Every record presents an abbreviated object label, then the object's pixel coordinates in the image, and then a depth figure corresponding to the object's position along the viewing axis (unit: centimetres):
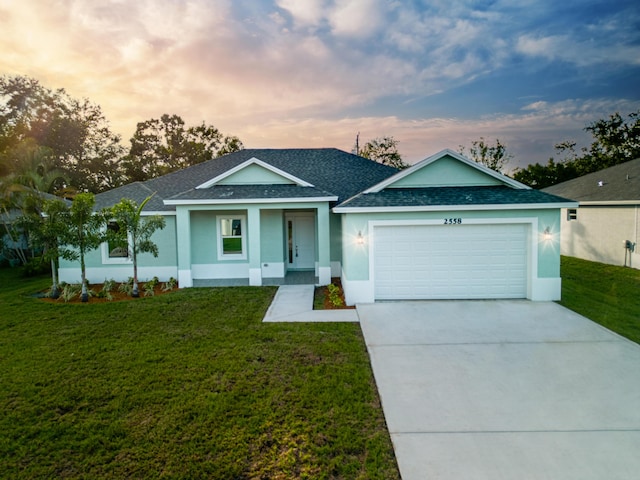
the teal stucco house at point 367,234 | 1079
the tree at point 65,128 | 3319
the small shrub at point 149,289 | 1252
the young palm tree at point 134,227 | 1213
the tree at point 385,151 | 4181
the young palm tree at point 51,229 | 1148
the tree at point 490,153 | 4650
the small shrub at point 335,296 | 1075
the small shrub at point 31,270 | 1716
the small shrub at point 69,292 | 1195
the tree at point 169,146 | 3544
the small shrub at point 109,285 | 1251
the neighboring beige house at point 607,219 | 1595
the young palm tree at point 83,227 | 1169
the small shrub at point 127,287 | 1278
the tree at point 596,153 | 3800
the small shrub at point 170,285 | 1355
